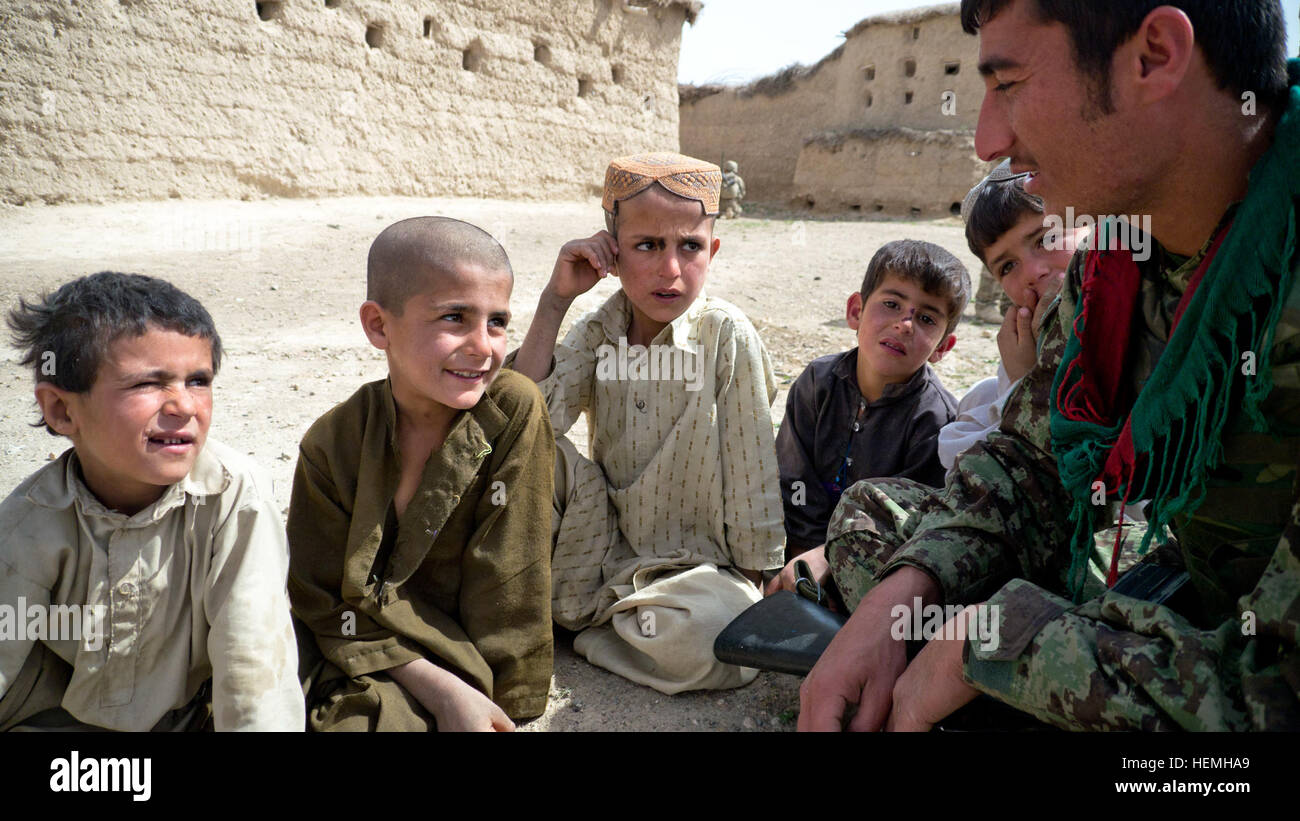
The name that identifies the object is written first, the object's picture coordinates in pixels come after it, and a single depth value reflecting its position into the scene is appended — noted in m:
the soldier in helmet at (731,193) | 18.16
